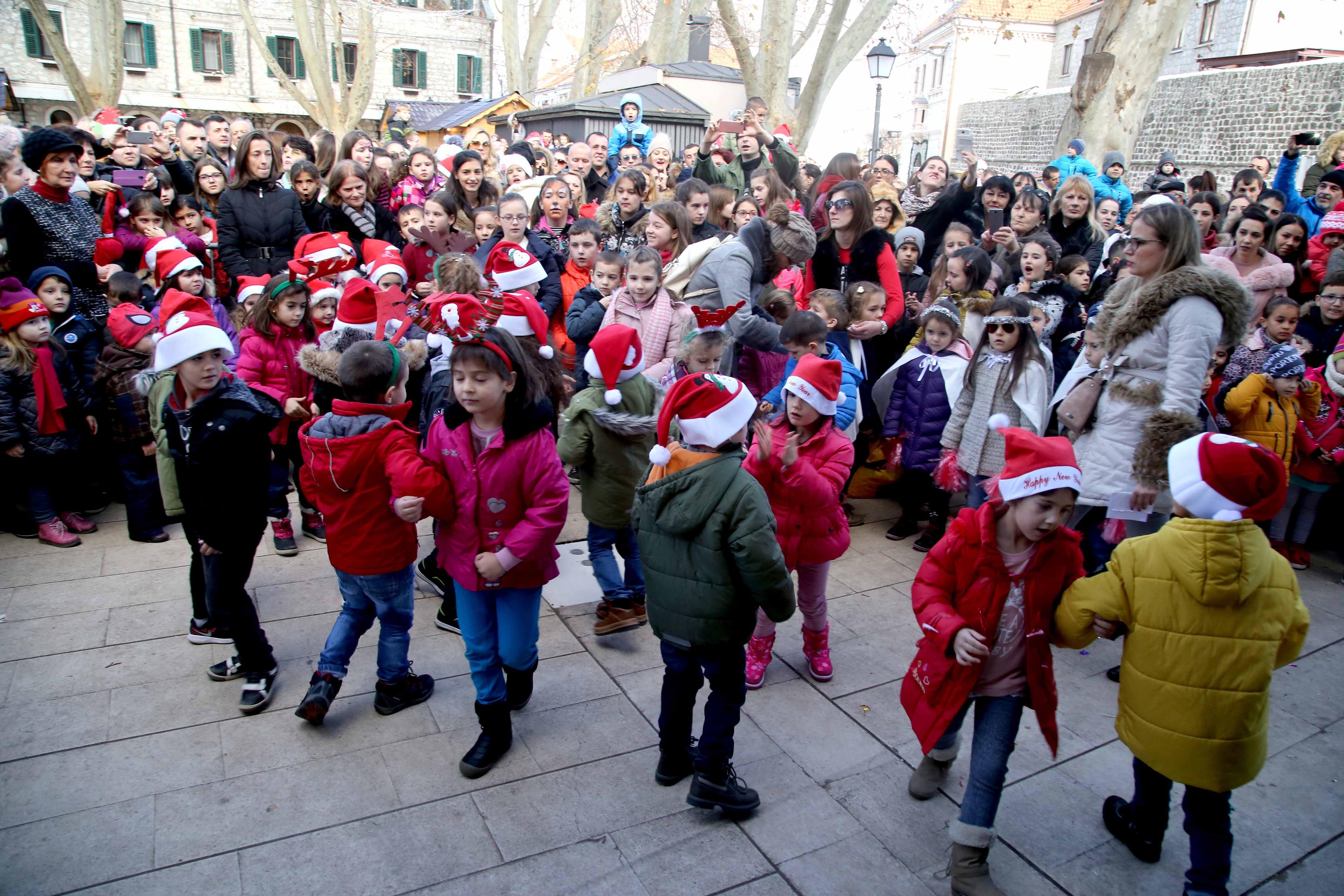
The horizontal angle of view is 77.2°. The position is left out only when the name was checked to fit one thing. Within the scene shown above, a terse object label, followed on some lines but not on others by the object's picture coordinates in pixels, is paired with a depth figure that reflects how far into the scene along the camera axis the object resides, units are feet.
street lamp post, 53.31
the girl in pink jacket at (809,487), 11.44
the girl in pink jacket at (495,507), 10.14
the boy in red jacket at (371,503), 10.55
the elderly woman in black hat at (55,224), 18.03
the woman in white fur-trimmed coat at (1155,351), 11.96
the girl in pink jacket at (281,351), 15.97
